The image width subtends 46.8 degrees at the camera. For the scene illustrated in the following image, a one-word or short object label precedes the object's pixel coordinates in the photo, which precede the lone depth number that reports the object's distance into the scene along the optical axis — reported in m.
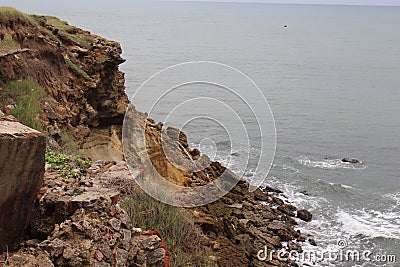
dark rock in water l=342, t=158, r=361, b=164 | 27.75
